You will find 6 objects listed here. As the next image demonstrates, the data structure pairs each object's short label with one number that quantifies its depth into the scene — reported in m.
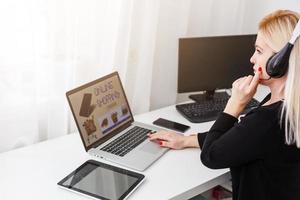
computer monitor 1.80
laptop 1.31
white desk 1.11
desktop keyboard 1.69
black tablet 1.10
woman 1.06
